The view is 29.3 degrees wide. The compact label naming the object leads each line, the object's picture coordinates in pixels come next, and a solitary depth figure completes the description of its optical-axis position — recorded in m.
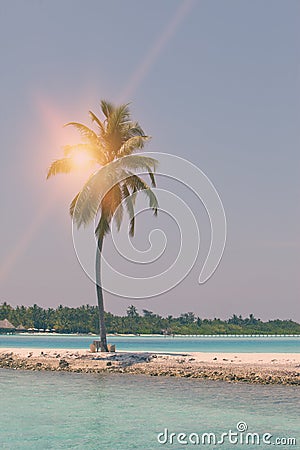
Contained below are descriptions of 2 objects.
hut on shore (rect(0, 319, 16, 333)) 180.75
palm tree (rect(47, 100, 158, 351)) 37.19
